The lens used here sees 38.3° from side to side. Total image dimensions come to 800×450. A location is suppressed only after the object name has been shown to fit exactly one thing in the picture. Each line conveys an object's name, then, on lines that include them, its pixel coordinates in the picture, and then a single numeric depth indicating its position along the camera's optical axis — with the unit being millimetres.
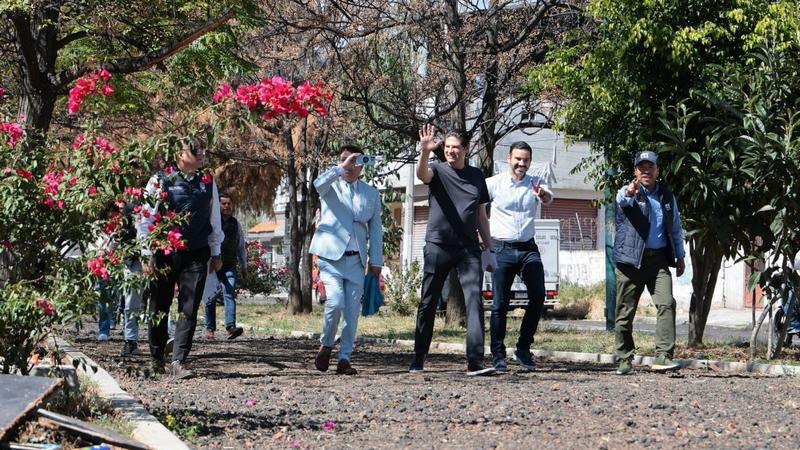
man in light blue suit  9508
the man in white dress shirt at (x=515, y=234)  9906
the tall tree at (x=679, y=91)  11344
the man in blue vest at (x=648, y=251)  9727
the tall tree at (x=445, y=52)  16562
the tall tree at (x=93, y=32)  10867
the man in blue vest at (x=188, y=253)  8930
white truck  26641
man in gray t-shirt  9406
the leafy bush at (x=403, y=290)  25000
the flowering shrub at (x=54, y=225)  5852
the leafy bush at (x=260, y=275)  33062
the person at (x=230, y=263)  14375
